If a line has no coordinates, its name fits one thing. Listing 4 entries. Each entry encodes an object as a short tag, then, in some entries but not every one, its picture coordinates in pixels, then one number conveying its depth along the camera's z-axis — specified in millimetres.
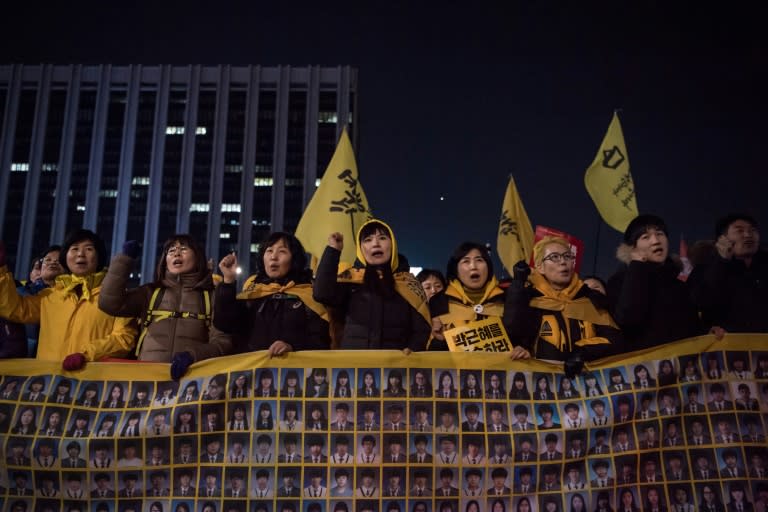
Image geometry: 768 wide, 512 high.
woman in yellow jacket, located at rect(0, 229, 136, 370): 4770
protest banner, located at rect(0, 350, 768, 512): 3549
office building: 84875
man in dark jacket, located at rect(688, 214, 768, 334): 4371
